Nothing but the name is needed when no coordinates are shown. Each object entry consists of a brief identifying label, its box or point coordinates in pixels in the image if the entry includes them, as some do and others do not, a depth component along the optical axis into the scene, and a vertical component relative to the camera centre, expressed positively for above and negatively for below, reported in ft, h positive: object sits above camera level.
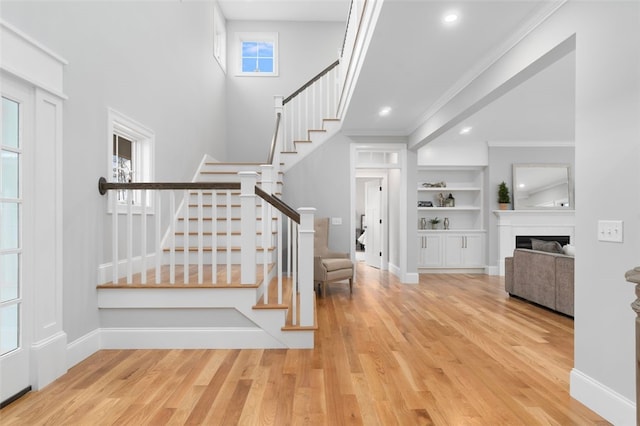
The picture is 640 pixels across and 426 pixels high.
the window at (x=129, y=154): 10.53 +2.06
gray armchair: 16.03 -2.20
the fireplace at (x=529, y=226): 22.75 -0.71
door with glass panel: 6.71 -0.63
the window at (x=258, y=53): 23.20 +10.78
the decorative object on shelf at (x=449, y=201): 24.02 +0.93
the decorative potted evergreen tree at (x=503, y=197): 22.70 +1.17
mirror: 22.99 +1.91
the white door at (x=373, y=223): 25.03 -0.59
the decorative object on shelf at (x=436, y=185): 23.93 +2.05
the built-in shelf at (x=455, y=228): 23.34 -0.88
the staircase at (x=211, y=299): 9.59 -2.30
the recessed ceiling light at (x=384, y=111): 15.31 +4.66
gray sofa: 13.09 -2.60
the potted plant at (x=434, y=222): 23.92 -0.48
